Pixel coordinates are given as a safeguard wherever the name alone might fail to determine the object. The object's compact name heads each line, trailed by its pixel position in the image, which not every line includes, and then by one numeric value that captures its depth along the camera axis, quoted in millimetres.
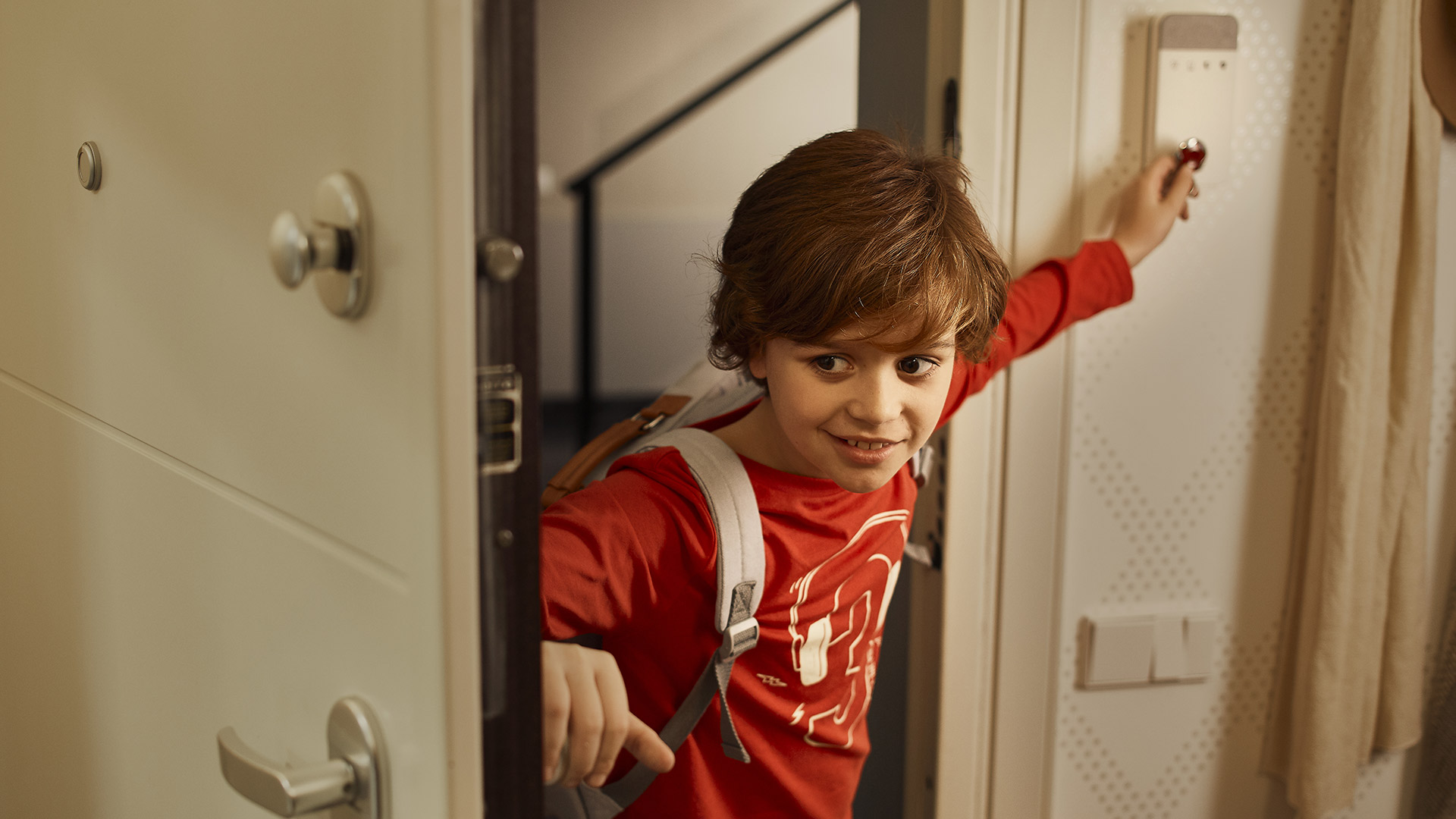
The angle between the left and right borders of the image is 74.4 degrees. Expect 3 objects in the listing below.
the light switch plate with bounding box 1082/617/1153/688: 1317
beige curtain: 1206
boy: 833
